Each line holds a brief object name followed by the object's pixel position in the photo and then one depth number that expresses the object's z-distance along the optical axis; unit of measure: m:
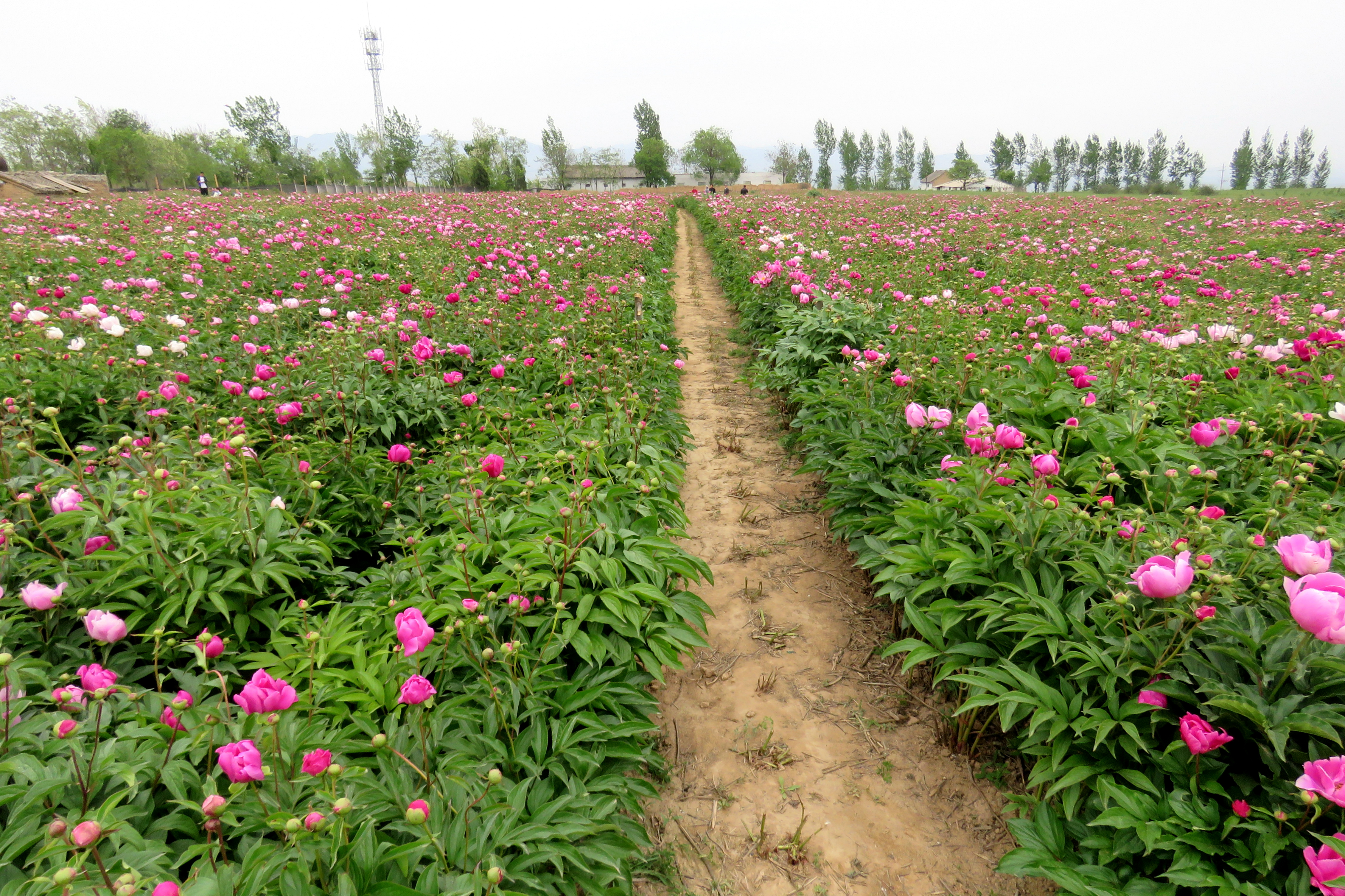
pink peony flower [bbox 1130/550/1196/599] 1.68
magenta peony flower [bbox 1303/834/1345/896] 1.34
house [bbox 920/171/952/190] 87.88
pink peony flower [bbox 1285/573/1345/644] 1.42
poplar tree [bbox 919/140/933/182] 87.88
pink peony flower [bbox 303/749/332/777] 1.35
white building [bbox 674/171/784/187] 79.81
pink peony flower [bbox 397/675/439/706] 1.44
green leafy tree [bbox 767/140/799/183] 81.31
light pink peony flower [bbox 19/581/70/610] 1.70
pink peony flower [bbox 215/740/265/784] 1.32
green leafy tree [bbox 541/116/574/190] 63.50
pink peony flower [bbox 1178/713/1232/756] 1.57
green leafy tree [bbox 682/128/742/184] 73.88
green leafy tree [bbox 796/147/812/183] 85.00
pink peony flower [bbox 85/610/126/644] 1.67
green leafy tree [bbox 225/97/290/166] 52.03
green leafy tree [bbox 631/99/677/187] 67.44
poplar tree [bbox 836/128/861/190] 81.19
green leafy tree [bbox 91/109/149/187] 39.94
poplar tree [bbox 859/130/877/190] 85.81
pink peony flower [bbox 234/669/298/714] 1.41
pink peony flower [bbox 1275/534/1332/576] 1.55
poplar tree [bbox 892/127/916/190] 89.19
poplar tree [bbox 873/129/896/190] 72.18
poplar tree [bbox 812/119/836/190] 83.31
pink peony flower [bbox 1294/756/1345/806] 1.41
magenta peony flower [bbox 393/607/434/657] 1.56
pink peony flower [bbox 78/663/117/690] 1.42
